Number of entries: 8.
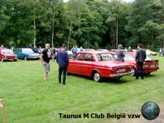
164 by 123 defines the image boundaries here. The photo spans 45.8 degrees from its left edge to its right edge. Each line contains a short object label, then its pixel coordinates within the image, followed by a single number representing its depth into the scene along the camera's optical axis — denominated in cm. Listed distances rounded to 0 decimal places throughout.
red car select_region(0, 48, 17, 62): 2120
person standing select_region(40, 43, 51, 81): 956
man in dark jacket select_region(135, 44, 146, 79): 1034
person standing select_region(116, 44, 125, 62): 1162
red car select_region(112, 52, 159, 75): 1109
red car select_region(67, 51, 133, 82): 924
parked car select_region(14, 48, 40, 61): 2334
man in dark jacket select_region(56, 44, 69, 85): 902
